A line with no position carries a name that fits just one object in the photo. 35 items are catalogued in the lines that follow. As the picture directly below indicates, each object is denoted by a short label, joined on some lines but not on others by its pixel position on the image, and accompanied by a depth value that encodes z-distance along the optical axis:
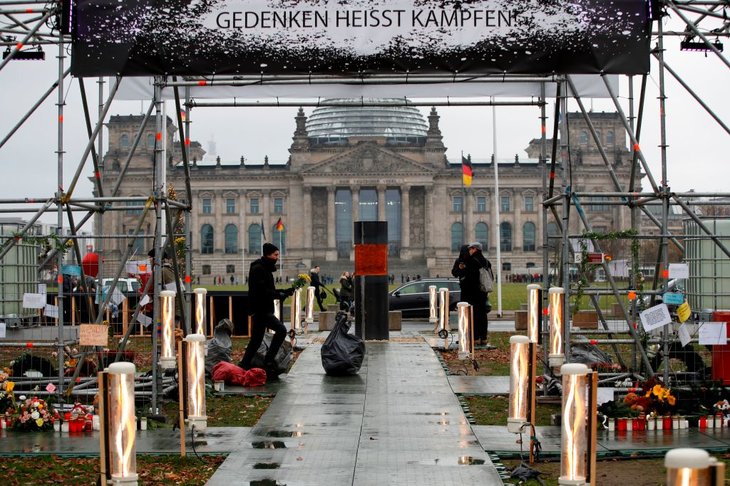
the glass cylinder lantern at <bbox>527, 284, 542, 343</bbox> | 14.54
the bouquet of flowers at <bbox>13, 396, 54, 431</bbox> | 12.43
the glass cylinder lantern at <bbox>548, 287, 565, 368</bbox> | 13.43
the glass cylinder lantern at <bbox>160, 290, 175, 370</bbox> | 13.28
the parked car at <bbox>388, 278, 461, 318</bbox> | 39.41
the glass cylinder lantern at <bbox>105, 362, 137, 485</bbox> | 8.05
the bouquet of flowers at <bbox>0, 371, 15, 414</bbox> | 13.21
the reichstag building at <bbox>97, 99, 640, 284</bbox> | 136.38
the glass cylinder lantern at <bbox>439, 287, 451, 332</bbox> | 25.62
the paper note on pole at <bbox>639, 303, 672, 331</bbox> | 12.71
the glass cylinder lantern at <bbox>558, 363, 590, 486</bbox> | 7.90
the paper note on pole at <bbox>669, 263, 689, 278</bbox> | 12.76
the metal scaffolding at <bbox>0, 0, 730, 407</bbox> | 13.15
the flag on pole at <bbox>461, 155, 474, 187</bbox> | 64.72
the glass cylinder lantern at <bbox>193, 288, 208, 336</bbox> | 15.83
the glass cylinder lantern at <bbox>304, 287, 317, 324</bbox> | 33.62
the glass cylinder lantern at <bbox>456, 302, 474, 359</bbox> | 18.91
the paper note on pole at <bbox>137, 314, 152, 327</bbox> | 13.77
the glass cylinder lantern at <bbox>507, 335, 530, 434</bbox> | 10.08
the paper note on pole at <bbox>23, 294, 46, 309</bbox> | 12.88
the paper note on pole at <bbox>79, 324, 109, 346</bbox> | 12.71
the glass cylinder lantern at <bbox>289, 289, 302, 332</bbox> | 25.43
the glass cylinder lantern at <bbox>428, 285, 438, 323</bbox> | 33.60
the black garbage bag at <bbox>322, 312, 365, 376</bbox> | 17.70
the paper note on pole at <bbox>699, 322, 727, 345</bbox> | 12.74
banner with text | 12.93
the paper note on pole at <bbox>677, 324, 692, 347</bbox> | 12.86
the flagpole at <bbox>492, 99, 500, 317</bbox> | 48.46
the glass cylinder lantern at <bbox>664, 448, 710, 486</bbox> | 5.05
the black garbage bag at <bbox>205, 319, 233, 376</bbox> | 17.64
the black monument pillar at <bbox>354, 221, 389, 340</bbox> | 26.39
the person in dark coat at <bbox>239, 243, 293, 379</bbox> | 16.89
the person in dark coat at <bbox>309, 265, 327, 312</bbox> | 37.28
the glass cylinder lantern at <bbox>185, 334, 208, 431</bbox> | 10.80
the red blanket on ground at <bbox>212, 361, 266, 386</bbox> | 16.50
